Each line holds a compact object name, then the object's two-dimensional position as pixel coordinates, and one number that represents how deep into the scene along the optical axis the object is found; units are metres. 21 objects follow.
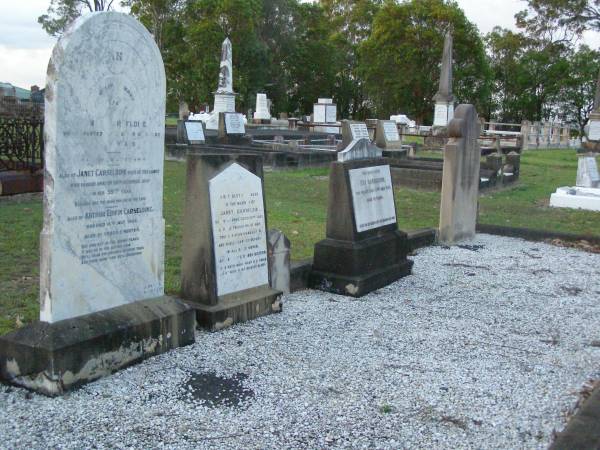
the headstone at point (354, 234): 6.47
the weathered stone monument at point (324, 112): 36.75
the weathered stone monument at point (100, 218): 3.91
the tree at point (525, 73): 48.78
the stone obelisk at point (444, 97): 29.44
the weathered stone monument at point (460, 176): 8.79
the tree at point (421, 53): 46.06
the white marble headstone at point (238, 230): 5.15
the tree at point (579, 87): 47.75
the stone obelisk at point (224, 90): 25.82
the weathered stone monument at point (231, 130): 20.16
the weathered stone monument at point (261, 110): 37.75
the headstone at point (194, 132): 18.92
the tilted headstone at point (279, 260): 5.87
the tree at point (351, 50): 56.22
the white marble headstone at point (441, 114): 30.05
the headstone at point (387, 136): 20.84
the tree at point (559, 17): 43.91
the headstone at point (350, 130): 9.56
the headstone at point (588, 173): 13.87
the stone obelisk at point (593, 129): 21.83
